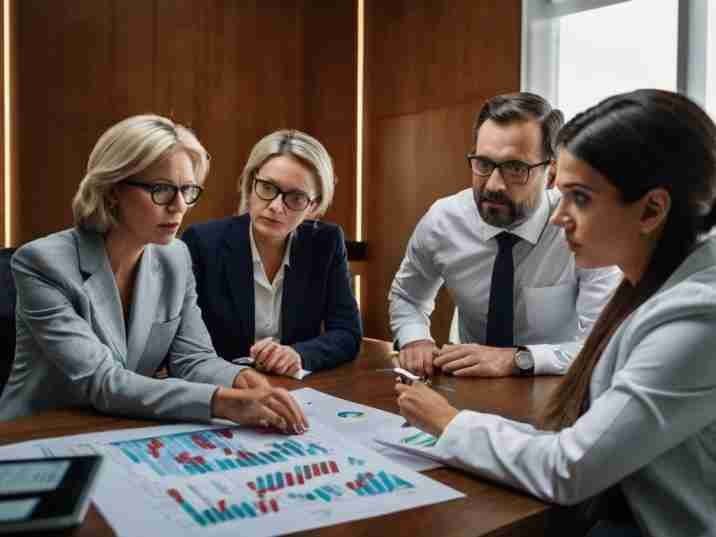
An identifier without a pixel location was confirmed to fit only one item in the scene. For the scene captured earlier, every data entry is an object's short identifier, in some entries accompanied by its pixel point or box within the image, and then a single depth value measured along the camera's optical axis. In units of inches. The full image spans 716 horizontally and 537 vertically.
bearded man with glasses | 84.2
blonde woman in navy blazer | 88.1
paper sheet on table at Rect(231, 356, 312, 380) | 71.8
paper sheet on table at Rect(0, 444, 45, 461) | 44.0
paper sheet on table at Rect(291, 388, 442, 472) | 45.8
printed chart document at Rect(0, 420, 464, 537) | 35.2
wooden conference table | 35.3
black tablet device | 29.2
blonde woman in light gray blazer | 55.2
